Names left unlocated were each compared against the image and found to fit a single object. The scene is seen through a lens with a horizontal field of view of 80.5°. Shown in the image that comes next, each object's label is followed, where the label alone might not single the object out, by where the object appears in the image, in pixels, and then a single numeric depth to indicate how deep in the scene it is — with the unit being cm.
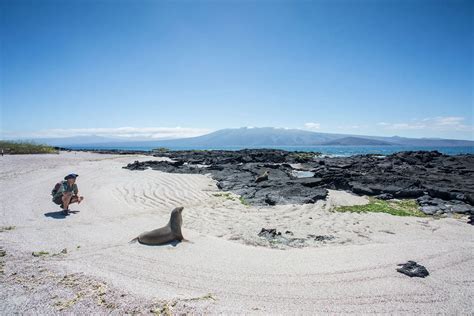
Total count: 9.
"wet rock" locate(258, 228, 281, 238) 740
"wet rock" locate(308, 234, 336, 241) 716
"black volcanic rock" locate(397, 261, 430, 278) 493
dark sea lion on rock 1625
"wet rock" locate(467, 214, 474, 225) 851
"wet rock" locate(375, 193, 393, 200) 1239
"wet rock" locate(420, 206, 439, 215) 985
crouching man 905
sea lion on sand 653
